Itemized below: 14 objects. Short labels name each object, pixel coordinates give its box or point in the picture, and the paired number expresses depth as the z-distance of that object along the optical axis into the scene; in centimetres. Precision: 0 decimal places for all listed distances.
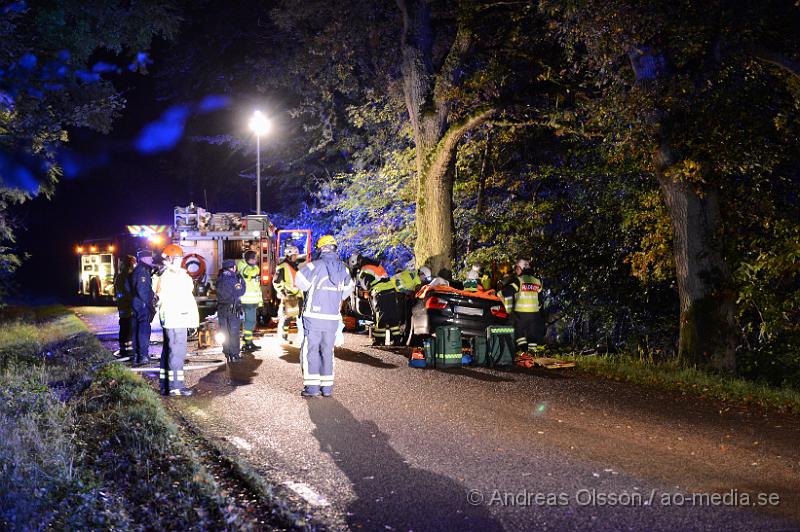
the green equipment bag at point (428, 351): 1133
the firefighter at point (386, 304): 1415
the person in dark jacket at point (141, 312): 1203
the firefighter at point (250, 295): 1362
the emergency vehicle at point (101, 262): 2767
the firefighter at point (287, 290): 1372
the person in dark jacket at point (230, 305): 1210
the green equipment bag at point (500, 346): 1143
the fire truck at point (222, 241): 2006
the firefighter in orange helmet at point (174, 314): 923
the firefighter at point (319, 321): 886
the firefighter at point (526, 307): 1275
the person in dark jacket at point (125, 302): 1262
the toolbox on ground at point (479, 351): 1145
